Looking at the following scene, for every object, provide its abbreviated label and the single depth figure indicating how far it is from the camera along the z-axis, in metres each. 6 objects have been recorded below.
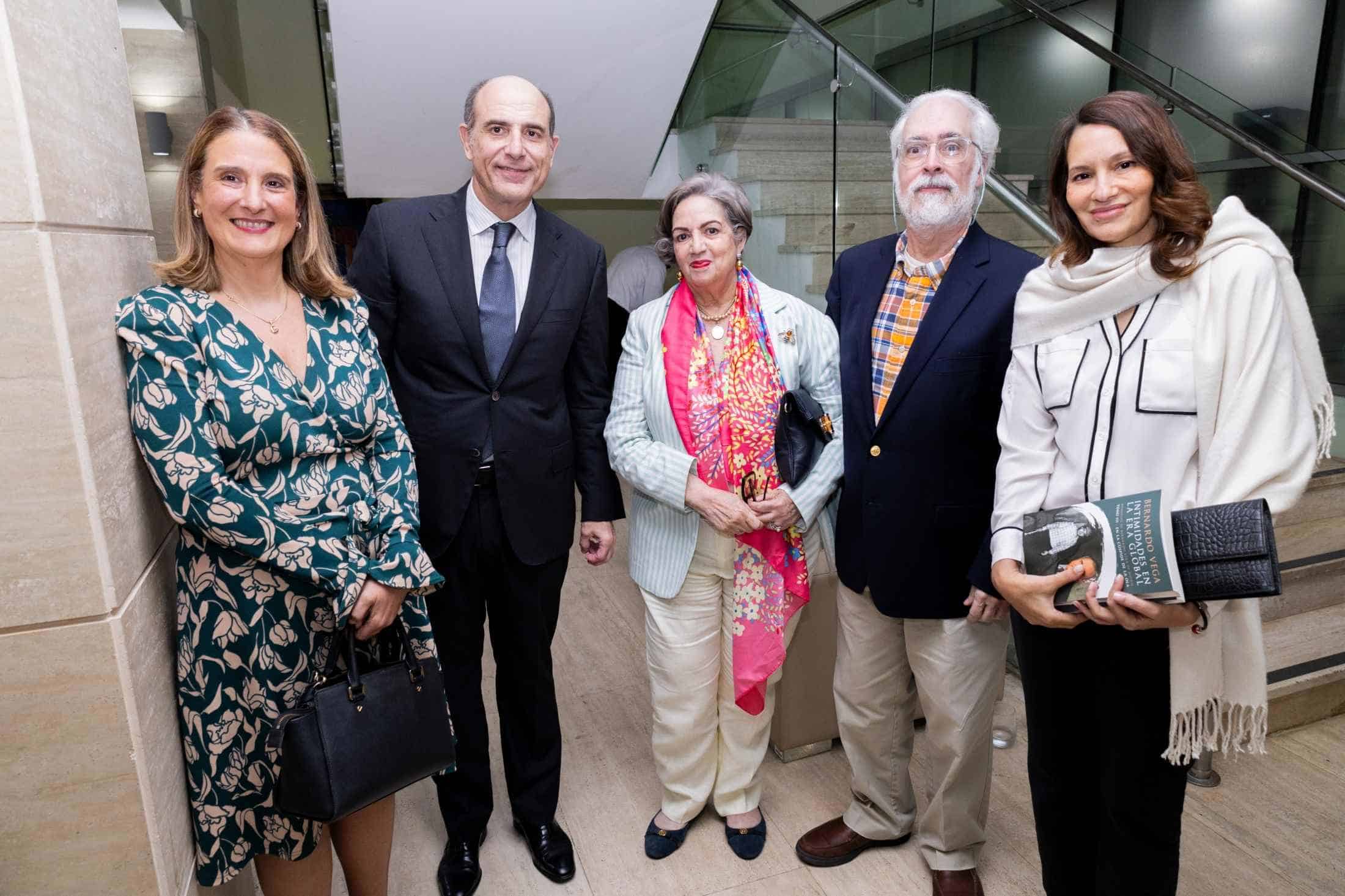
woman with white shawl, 1.25
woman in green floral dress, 1.34
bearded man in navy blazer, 1.73
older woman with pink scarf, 1.96
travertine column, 1.12
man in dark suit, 1.84
